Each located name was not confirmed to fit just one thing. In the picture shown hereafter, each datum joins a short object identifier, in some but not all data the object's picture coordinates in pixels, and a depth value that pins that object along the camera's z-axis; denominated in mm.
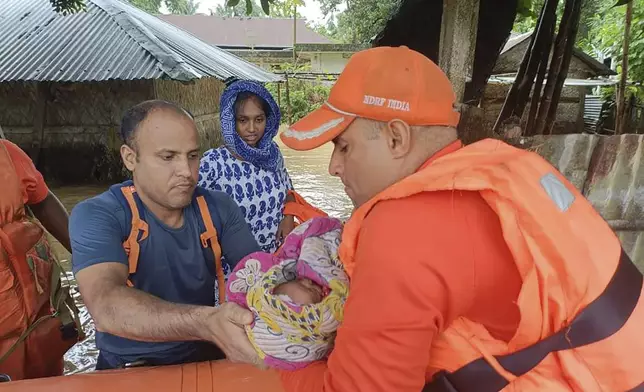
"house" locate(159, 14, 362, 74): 22203
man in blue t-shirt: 1570
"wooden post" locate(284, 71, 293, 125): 18000
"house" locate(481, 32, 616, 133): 5887
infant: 1330
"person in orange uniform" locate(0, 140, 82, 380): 1912
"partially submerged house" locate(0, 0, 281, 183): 9383
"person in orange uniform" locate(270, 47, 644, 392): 925
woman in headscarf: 3027
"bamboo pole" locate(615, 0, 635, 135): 5105
